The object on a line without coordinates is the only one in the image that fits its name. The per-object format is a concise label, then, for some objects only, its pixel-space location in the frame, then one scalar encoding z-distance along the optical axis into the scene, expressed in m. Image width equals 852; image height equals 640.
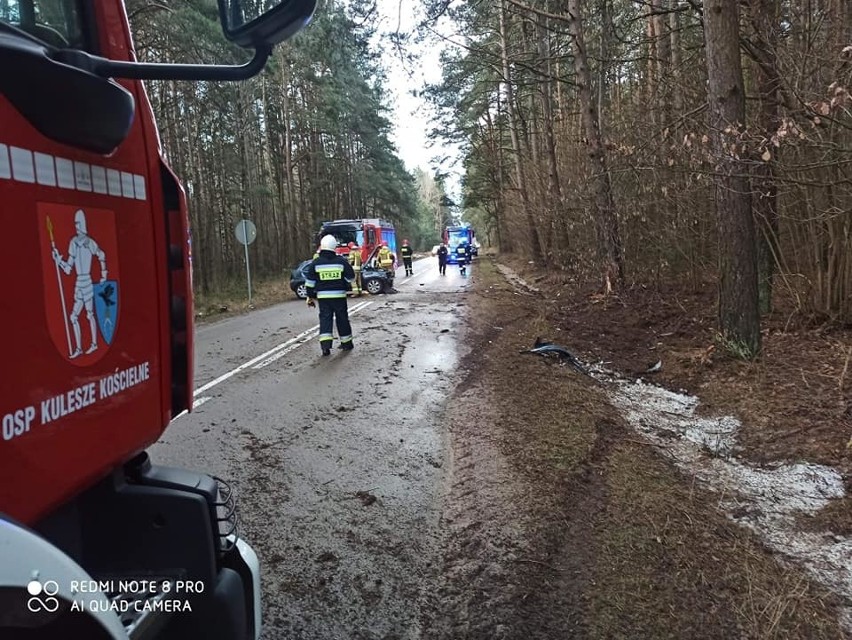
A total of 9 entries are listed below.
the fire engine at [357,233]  22.41
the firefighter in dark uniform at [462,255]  28.86
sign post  19.06
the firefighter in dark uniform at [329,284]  9.74
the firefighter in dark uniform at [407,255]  30.34
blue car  20.34
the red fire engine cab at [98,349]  1.35
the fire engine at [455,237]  34.38
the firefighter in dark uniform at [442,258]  30.70
